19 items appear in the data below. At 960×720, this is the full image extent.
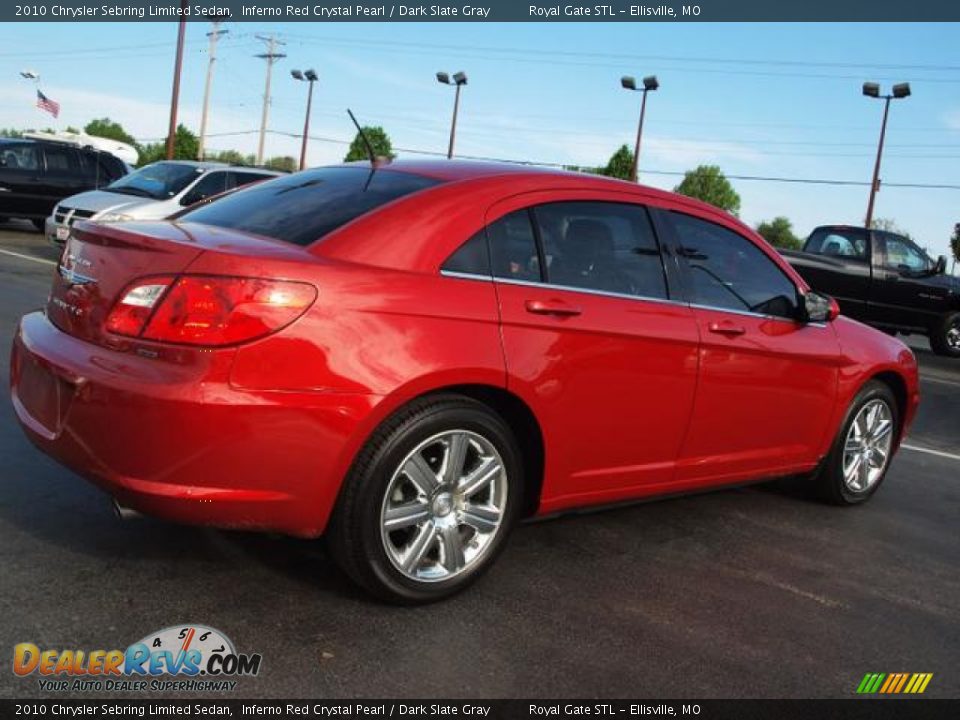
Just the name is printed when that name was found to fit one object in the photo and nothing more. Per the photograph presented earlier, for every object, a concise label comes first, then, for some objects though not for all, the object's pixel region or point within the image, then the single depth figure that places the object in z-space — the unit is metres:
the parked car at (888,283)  15.23
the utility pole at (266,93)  56.41
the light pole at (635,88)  34.50
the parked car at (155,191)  13.71
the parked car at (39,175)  17.91
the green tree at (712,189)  95.50
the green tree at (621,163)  42.66
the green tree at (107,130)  109.94
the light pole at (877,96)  29.59
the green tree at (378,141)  54.71
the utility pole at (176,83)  29.08
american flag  34.38
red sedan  2.93
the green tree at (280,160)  79.08
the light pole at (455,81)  38.72
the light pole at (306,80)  44.09
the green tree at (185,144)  55.65
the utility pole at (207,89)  50.09
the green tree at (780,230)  98.25
